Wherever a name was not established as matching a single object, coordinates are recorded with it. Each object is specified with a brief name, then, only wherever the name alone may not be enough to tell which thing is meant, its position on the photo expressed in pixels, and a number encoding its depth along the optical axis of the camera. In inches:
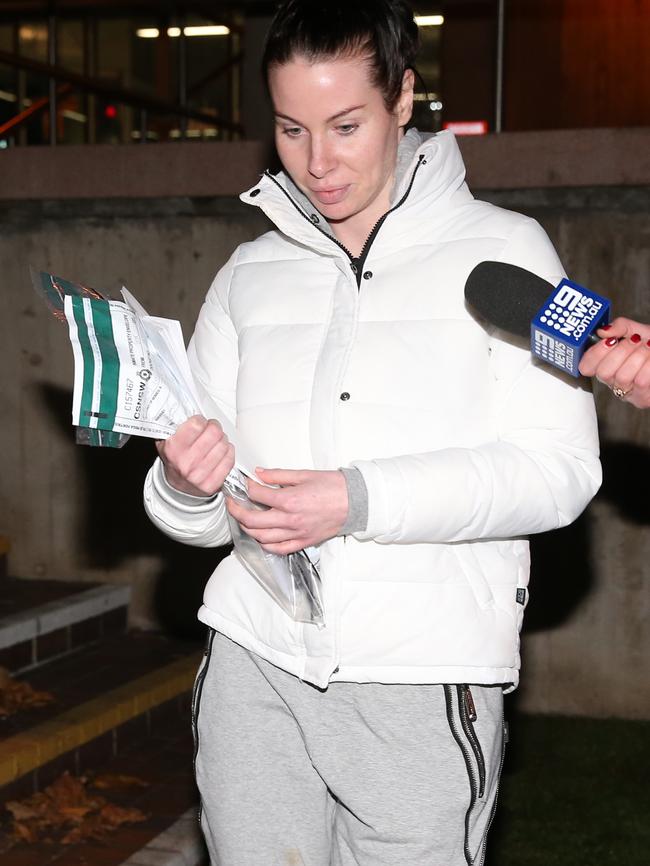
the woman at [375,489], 75.6
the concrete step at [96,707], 166.2
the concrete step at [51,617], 197.0
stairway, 155.7
